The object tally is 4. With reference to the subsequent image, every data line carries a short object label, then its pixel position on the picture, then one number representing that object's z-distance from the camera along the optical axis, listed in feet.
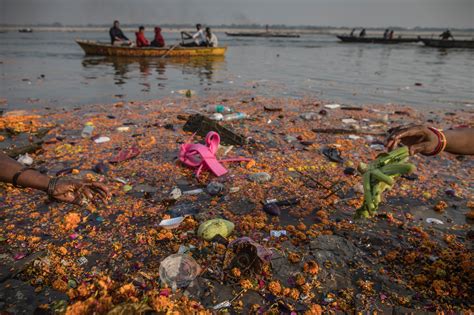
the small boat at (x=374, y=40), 137.40
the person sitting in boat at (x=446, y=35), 122.83
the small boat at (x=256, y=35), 200.23
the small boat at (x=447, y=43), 111.04
